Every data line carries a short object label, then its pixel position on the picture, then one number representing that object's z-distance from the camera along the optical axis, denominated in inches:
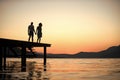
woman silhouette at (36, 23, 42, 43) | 1116.0
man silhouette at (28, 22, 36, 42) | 1092.5
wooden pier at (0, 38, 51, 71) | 878.6
